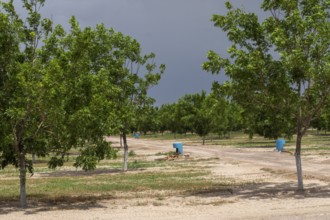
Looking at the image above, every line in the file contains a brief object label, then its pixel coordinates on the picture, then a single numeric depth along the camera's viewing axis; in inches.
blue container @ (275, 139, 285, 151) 2046.0
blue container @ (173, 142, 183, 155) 1950.1
